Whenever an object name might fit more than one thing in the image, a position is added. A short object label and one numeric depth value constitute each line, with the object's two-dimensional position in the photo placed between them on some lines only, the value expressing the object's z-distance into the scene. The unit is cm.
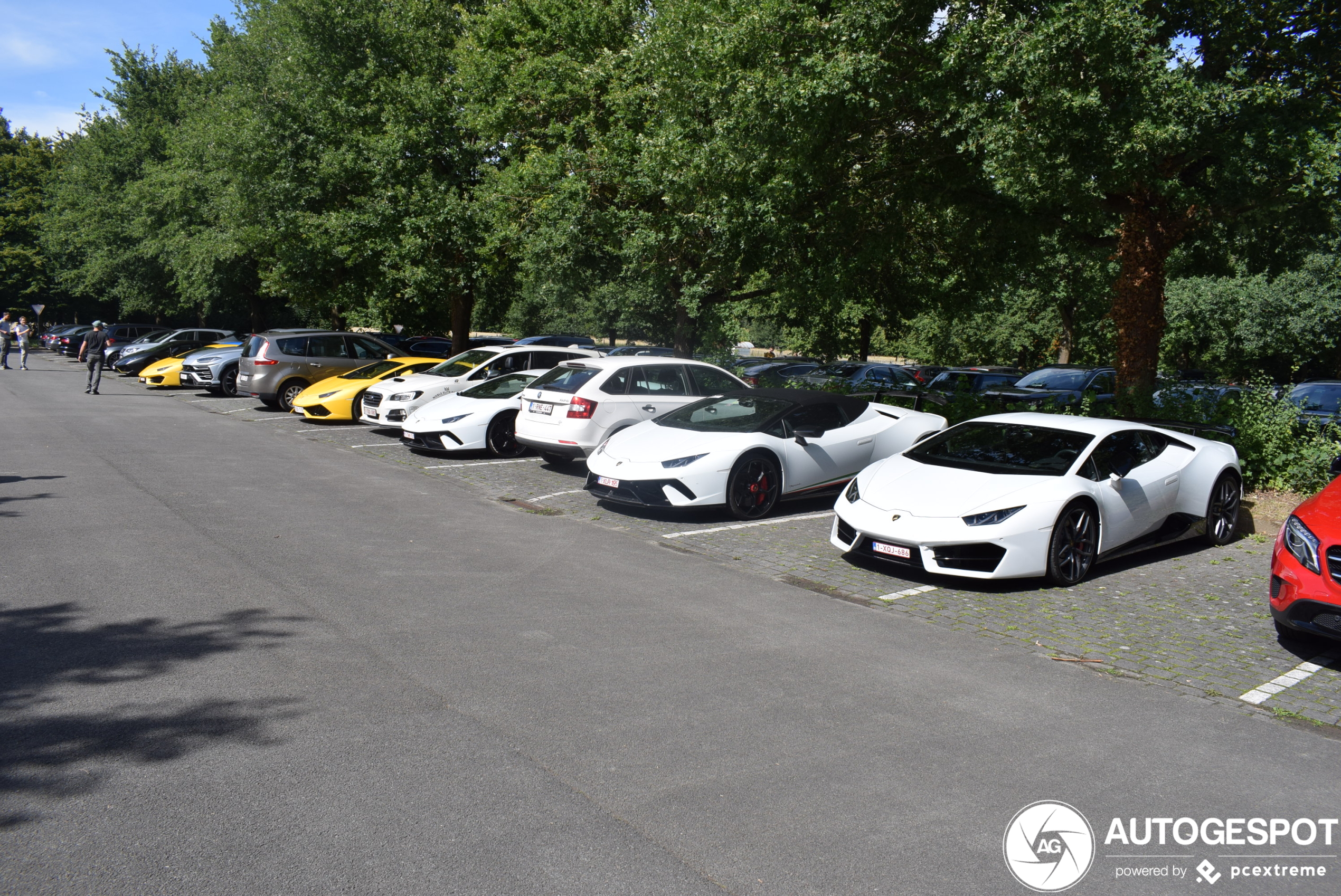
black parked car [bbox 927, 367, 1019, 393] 1833
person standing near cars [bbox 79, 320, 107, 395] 2397
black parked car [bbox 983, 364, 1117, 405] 1827
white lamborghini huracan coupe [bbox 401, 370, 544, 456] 1439
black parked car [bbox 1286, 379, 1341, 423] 1525
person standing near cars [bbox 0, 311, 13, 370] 3388
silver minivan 2100
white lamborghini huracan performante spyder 1005
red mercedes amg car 572
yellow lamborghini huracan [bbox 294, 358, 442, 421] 1859
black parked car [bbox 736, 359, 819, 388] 2395
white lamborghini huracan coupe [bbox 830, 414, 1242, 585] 754
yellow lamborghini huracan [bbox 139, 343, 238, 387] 2734
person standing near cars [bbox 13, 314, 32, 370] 3397
